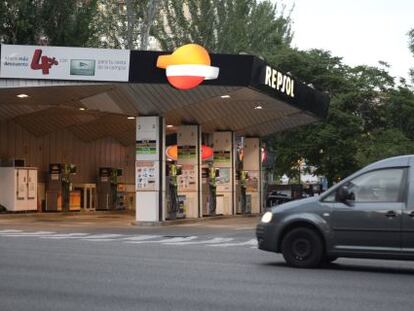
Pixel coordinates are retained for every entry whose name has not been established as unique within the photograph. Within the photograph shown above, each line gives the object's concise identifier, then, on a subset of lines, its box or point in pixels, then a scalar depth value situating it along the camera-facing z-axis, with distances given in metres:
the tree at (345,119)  40.41
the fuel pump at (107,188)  40.31
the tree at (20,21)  39.28
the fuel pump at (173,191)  29.06
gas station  23.83
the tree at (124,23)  42.44
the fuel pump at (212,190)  33.59
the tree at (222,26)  44.47
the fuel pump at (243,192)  36.94
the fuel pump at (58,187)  36.56
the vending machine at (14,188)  33.22
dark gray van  11.68
